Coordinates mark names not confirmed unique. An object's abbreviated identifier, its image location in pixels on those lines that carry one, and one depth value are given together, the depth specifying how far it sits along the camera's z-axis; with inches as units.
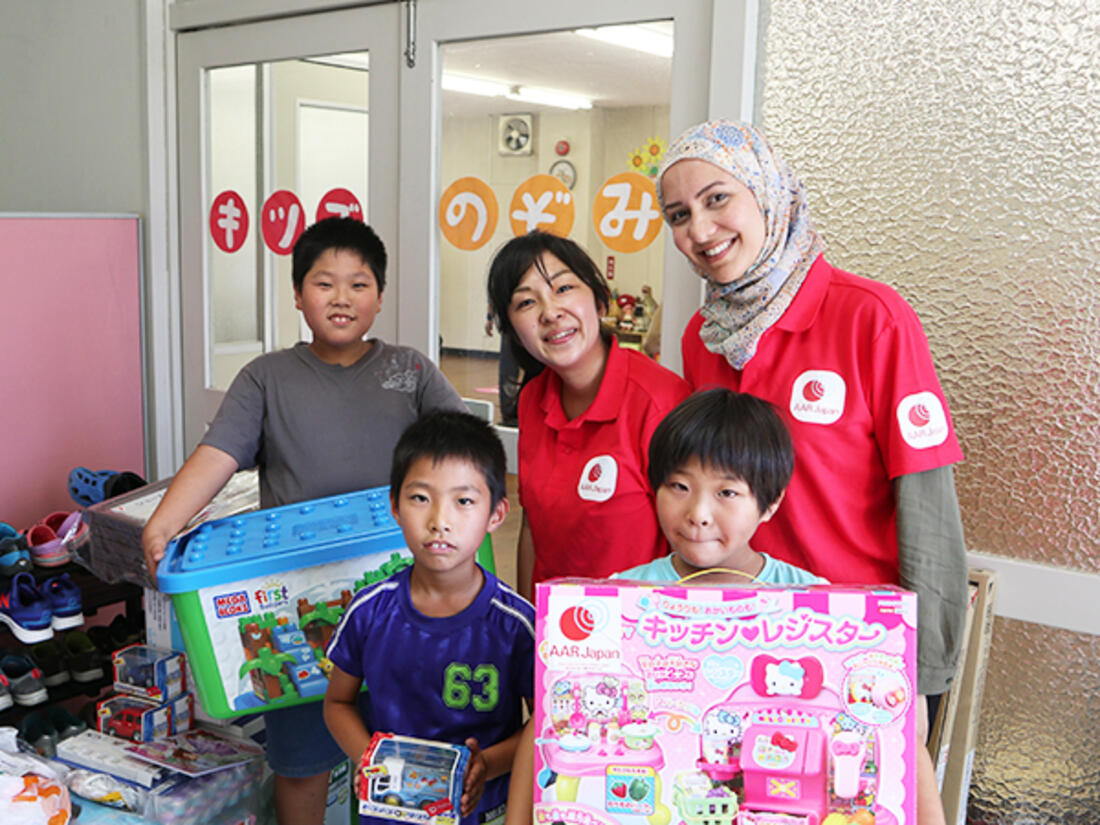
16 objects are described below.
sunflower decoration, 86.4
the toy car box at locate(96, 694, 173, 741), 81.4
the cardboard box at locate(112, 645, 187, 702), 85.7
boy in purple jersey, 49.9
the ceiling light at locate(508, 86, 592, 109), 89.4
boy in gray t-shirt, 67.3
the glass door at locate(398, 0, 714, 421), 86.6
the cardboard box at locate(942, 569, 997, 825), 69.1
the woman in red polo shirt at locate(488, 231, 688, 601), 54.6
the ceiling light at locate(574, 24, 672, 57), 85.3
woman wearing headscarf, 48.8
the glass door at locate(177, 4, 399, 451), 105.8
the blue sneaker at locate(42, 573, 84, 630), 97.0
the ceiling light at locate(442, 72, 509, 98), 96.2
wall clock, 91.1
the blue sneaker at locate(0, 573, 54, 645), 95.1
